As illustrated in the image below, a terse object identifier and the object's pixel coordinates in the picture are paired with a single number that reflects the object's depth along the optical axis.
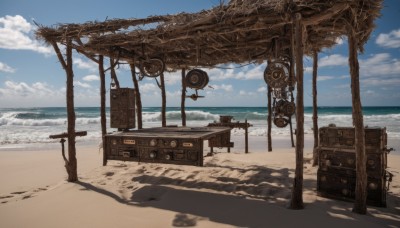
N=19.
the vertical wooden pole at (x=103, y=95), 9.36
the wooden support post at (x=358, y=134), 4.86
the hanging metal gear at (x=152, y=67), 8.57
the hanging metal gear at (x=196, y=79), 9.21
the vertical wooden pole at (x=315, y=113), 8.81
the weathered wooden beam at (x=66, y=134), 6.71
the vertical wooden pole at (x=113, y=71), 8.63
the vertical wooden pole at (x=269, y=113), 11.65
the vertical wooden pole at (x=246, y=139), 12.32
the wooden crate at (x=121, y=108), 7.45
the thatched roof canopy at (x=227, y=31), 5.05
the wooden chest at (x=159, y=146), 5.59
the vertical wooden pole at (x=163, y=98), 11.53
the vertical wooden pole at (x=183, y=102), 11.77
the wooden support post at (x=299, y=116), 5.04
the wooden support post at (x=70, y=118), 7.17
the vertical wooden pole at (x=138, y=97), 10.09
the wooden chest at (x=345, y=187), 5.22
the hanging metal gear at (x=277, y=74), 7.19
